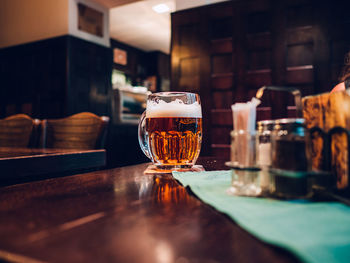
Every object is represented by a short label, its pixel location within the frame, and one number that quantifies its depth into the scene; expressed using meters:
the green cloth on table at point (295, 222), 0.29
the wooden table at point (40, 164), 1.00
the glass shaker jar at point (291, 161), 0.49
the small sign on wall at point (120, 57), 7.91
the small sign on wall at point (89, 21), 4.67
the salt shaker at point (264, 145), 0.55
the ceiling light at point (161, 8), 5.74
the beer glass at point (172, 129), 0.88
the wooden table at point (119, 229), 0.29
